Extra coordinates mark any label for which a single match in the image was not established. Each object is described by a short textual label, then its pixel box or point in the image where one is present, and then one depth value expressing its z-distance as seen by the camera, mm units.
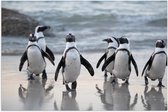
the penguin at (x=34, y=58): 14844
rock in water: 25484
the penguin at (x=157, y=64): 14350
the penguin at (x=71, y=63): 13430
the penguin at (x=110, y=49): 15727
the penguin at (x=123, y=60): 14401
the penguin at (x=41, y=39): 16231
